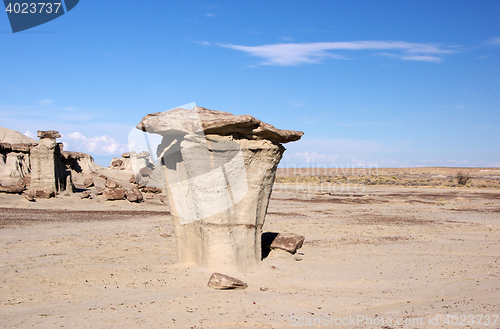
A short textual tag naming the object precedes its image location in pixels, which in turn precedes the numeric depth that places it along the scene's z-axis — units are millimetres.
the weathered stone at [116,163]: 39666
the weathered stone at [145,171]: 33688
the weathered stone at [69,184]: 22984
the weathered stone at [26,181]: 23559
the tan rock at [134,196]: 21400
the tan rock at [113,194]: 21281
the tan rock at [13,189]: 20358
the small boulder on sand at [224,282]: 6070
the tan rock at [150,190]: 26359
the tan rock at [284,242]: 8820
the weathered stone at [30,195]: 19562
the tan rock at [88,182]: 27750
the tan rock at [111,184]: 22761
